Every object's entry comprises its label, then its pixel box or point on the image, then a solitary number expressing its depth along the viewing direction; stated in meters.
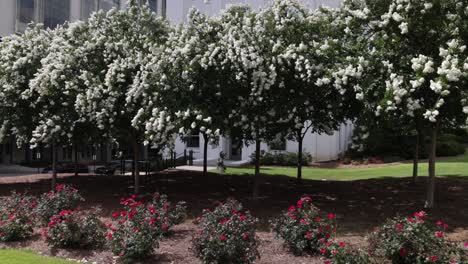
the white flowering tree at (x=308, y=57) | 10.82
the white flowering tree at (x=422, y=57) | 8.69
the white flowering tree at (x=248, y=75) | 10.73
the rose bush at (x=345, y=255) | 6.41
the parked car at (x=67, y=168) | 29.16
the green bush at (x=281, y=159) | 31.42
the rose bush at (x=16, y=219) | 9.34
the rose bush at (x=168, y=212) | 9.11
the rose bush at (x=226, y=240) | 7.04
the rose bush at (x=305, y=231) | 7.72
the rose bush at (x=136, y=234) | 7.60
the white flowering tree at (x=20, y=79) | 14.02
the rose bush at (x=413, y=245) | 6.49
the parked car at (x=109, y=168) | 27.98
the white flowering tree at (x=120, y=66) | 12.16
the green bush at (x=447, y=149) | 30.72
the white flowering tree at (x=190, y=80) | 11.01
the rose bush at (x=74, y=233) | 8.50
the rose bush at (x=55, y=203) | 10.21
